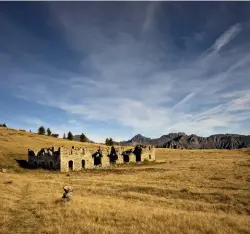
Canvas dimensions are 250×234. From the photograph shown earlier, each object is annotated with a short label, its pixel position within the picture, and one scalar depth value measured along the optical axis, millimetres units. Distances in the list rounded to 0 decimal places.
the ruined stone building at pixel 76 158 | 51844
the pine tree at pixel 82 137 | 147862
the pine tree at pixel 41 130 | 143375
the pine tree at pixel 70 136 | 147612
